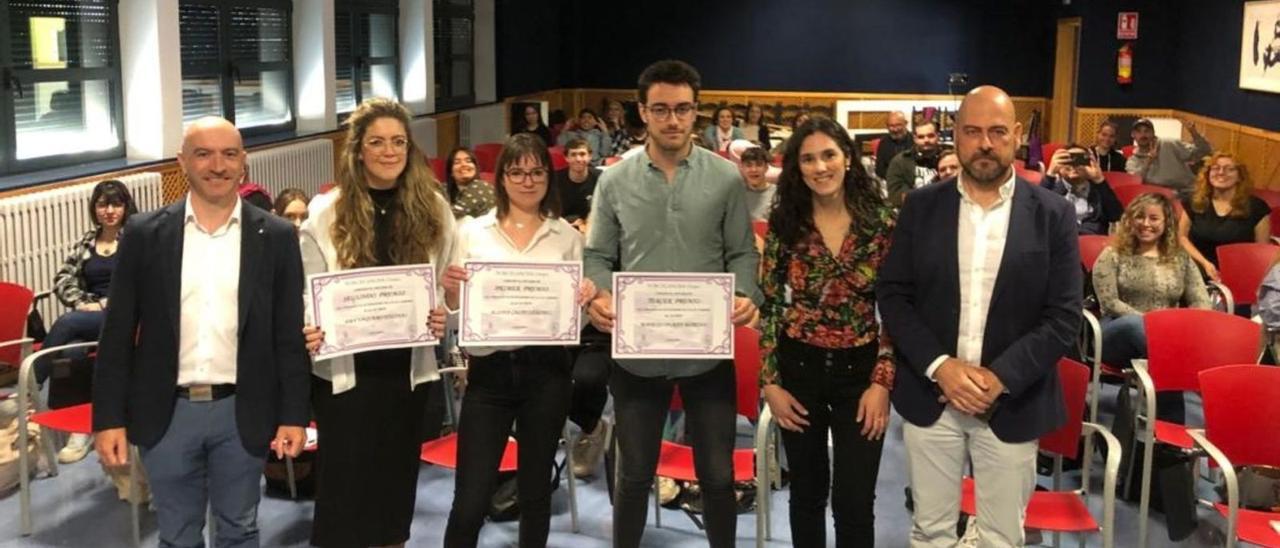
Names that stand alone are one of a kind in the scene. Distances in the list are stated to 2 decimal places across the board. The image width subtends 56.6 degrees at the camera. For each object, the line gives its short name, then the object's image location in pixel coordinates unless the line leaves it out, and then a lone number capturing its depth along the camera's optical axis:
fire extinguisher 14.06
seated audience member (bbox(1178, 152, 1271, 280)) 6.62
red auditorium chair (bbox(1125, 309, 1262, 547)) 4.43
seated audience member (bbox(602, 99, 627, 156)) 12.40
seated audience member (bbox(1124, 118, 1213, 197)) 9.06
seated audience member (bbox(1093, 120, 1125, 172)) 9.47
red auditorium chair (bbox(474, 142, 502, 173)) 10.32
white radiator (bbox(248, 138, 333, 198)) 8.45
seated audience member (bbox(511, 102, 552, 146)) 12.76
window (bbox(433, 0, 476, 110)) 13.91
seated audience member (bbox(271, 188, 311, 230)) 6.00
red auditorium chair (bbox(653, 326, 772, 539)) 4.00
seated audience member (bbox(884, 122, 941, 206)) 7.91
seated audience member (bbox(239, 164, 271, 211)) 5.76
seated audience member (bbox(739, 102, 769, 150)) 13.37
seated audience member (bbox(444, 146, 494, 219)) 6.45
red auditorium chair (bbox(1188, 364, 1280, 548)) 3.74
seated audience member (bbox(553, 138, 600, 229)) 7.66
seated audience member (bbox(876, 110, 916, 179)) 9.98
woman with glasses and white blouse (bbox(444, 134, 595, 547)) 3.27
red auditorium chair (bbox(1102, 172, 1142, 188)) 8.55
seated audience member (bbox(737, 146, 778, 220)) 6.56
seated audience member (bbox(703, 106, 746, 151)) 12.06
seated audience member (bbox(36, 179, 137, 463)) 5.37
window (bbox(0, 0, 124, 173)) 6.72
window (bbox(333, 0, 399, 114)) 11.48
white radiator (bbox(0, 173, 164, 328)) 6.04
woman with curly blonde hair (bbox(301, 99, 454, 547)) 3.11
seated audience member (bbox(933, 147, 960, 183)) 6.69
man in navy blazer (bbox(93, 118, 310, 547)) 2.91
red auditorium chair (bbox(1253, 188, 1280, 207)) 7.72
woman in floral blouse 3.11
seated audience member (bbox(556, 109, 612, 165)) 11.91
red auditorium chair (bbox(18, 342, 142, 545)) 4.32
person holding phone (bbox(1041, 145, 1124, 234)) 6.89
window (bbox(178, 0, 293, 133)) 8.70
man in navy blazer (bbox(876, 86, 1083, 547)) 2.97
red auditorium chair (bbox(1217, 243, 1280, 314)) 6.04
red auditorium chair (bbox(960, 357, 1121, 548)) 3.47
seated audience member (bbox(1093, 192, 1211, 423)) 5.32
